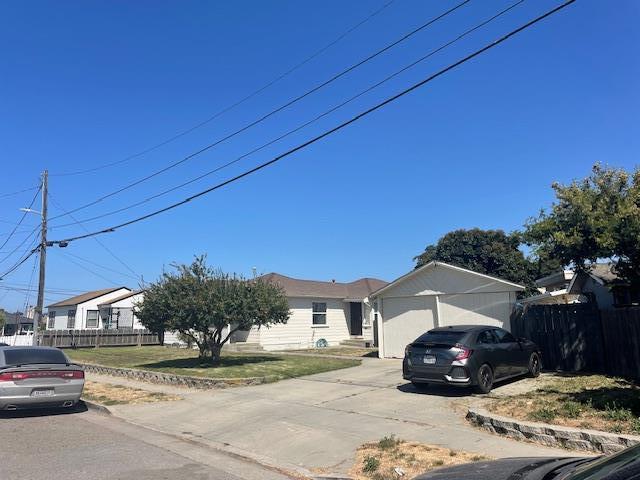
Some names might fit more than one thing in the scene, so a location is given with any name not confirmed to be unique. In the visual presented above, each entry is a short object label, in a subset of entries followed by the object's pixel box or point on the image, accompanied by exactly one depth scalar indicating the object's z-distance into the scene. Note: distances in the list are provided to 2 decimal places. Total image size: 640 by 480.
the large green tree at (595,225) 13.03
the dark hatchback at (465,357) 11.55
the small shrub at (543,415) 8.23
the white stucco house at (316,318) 28.45
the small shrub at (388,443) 7.62
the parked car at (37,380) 10.98
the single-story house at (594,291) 15.89
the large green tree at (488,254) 42.56
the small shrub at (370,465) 6.76
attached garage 17.81
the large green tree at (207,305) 17.75
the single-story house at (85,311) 43.97
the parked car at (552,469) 2.38
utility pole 27.19
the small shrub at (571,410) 8.27
